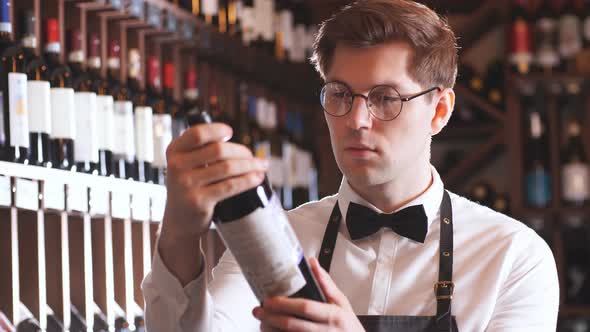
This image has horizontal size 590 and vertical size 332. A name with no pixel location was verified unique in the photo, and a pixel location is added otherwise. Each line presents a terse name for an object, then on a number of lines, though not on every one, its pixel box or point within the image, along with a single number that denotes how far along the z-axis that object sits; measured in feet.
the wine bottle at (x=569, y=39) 14.78
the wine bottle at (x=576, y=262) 15.05
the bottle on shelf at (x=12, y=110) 7.91
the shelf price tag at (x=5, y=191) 7.65
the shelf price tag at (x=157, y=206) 10.21
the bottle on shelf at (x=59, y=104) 8.56
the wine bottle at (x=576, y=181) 14.37
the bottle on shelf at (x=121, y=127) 9.61
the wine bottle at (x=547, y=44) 14.88
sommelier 5.15
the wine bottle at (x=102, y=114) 9.28
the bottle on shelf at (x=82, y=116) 8.91
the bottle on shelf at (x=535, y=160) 14.64
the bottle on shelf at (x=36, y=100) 8.21
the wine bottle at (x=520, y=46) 14.78
